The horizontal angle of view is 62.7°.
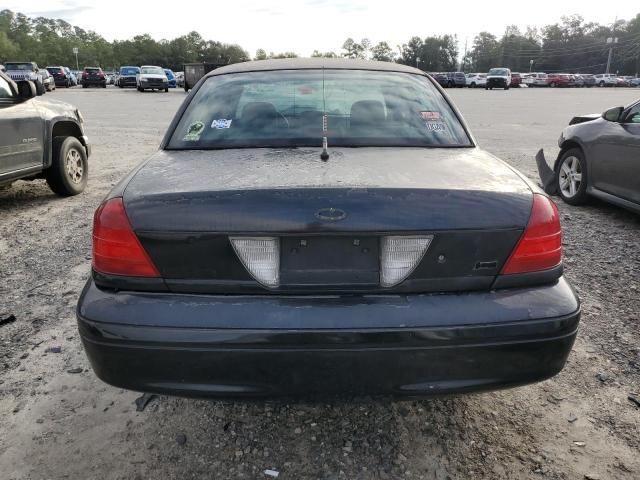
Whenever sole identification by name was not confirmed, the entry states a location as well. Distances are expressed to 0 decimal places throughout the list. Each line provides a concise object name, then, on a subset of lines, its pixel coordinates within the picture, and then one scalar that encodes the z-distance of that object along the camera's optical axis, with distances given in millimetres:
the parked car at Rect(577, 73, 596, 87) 66312
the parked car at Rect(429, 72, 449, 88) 54697
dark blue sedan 1823
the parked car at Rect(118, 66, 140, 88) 44000
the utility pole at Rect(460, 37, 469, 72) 128875
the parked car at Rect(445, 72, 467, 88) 55406
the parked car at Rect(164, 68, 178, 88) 43669
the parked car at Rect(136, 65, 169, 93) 35469
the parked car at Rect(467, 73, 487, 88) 54688
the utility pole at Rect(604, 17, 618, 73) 98700
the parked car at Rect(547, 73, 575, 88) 62656
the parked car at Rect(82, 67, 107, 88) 46281
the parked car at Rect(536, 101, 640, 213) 5340
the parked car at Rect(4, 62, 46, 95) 32669
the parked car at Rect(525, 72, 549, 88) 63281
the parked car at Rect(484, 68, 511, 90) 47750
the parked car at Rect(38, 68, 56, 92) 33500
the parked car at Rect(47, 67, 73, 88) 46138
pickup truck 5695
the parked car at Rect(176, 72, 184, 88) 49084
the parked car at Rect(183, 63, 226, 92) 31375
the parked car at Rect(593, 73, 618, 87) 68688
